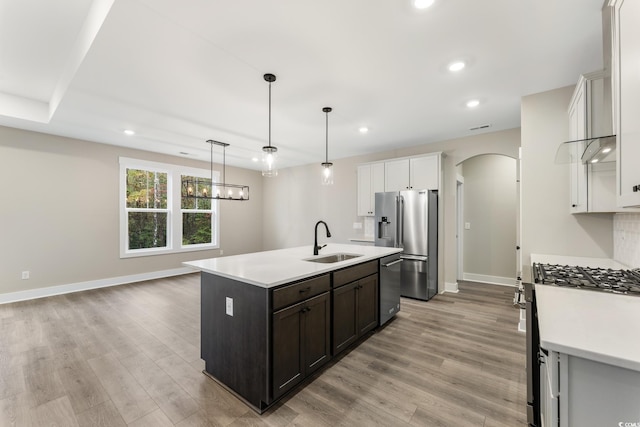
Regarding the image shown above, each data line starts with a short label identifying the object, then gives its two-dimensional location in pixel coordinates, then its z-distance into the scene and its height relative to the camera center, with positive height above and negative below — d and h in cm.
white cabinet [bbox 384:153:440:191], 446 +71
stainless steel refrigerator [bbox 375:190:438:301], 431 -39
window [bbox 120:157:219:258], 535 +5
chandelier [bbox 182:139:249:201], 607 +62
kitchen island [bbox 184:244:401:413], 182 -84
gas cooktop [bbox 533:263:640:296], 156 -44
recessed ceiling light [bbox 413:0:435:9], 167 +134
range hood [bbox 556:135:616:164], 149 +40
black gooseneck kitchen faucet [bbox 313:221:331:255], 301 -42
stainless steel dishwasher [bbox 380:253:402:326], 317 -92
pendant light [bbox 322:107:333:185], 334 +54
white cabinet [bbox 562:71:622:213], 184 +41
